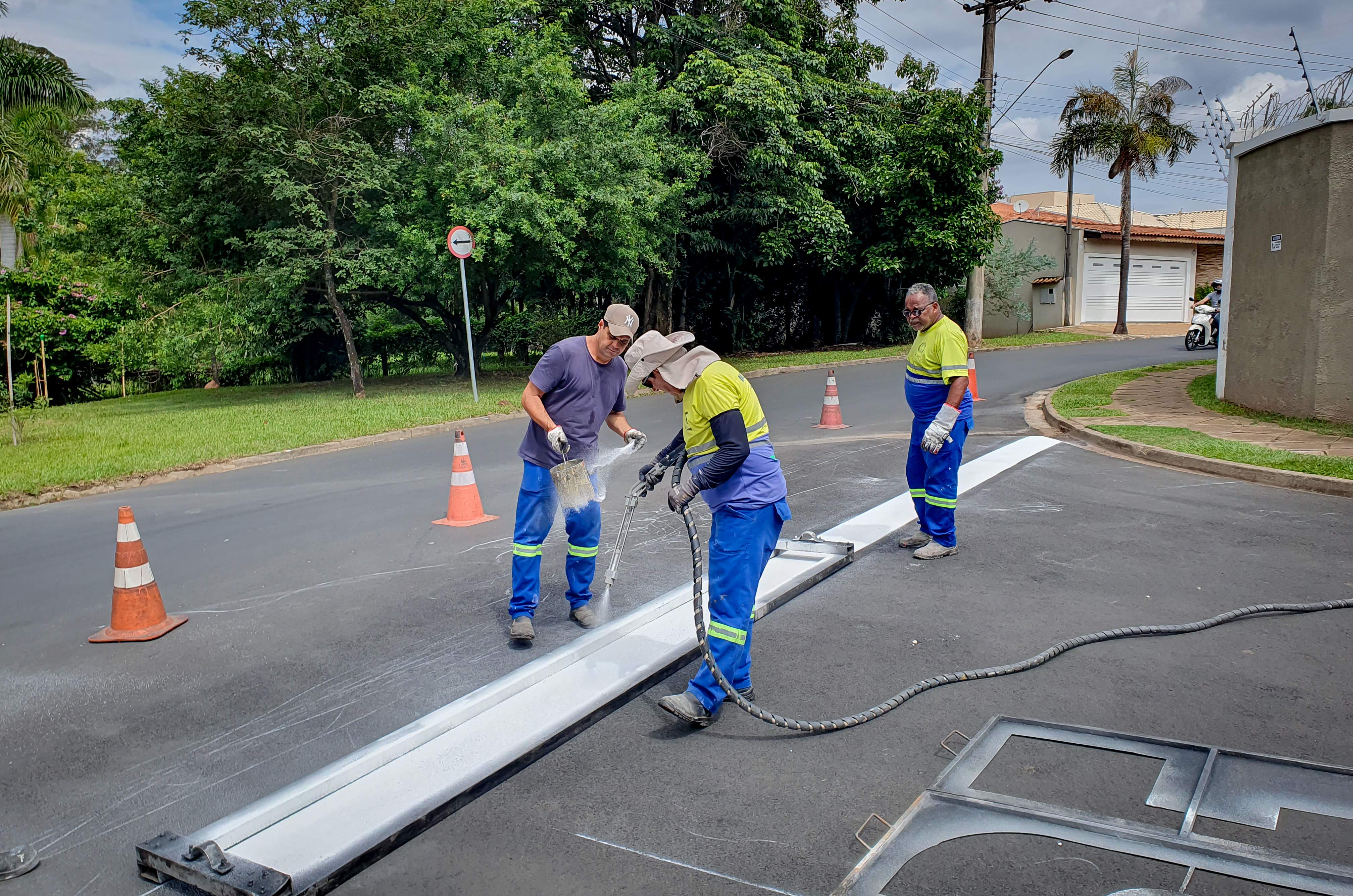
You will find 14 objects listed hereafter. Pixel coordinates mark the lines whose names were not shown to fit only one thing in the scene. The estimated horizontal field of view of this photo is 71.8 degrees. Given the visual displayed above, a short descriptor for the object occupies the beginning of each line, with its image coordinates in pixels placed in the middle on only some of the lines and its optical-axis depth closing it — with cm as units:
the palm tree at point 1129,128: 3153
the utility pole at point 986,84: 2492
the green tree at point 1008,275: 3338
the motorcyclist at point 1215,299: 2302
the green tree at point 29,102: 2648
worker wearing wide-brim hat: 393
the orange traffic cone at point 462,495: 779
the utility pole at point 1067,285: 3694
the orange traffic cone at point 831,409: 1302
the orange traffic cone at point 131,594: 527
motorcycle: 2486
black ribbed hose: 385
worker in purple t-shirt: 506
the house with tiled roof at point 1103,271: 3772
